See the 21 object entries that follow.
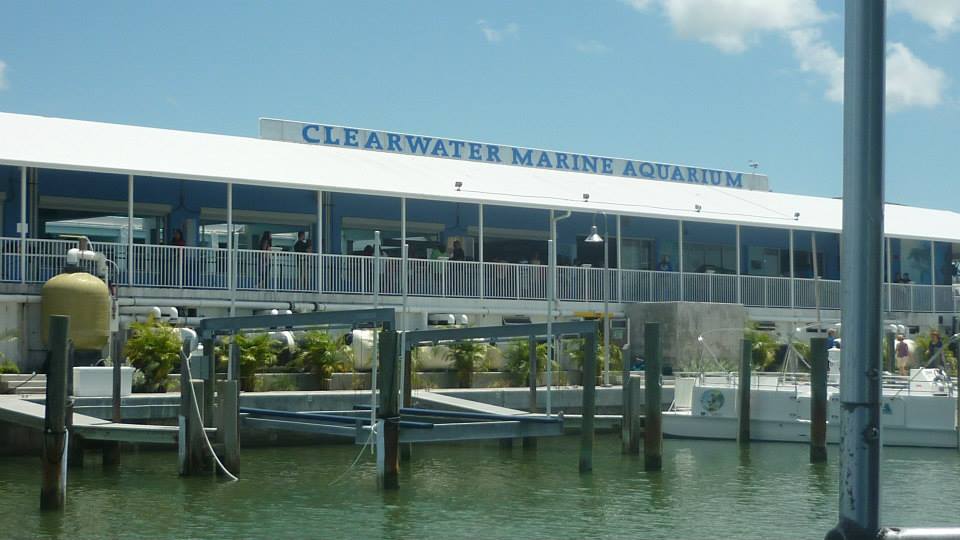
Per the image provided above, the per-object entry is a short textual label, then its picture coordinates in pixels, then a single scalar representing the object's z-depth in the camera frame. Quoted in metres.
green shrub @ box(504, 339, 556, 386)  28.41
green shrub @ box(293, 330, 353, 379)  25.58
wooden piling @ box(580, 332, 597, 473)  21.12
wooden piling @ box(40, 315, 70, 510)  15.70
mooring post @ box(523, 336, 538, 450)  25.41
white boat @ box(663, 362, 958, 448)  26.94
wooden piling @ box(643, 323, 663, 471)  22.20
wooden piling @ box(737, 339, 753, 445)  26.91
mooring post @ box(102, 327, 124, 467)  20.82
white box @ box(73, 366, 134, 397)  22.12
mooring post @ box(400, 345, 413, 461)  23.25
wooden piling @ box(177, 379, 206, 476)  19.17
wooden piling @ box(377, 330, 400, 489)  17.81
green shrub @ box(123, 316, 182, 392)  23.78
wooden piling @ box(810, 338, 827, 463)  24.33
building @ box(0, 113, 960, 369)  28.30
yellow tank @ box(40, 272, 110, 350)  25.11
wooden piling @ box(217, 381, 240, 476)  19.44
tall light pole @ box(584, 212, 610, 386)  28.83
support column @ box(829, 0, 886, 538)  5.45
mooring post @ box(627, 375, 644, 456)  24.52
